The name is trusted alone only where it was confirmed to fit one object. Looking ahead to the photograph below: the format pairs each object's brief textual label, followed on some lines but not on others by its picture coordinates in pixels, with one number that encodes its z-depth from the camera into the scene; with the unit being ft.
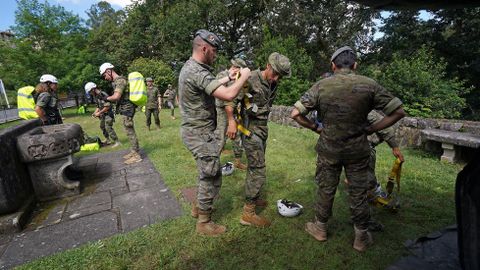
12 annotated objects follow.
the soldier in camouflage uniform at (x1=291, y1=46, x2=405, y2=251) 8.27
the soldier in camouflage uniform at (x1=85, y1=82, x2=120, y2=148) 25.22
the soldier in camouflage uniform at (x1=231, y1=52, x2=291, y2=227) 11.10
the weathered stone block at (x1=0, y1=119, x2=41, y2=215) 11.28
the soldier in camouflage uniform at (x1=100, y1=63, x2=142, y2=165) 19.85
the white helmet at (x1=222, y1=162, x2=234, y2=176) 16.81
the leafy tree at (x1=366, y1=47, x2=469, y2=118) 25.48
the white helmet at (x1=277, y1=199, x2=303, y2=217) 11.55
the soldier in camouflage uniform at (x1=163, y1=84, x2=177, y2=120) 45.21
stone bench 15.93
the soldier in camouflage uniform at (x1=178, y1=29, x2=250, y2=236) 9.39
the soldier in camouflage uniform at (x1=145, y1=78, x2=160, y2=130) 32.27
